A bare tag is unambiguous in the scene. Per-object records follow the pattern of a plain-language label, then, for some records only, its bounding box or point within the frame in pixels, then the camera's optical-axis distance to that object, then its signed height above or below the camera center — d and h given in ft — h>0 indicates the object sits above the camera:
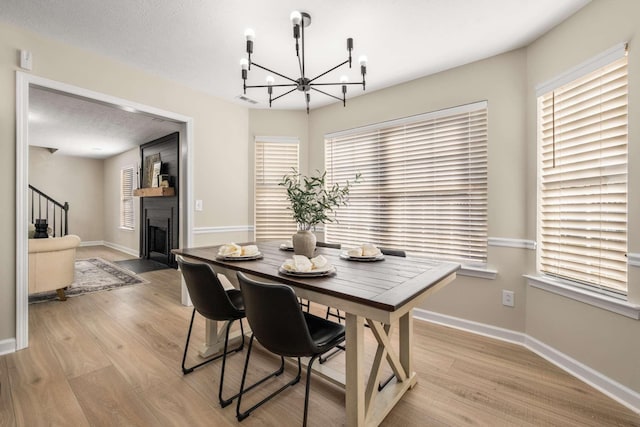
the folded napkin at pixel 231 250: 6.56 -0.91
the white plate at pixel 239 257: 6.46 -1.05
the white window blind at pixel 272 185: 13.44 +1.23
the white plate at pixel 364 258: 6.51 -1.05
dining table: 4.10 -1.24
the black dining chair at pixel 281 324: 4.28 -1.78
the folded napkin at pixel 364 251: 6.62 -0.92
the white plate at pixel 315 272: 5.04 -1.08
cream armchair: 11.03 -2.10
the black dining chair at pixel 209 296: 5.62 -1.74
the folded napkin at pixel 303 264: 5.09 -0.95
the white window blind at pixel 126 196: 22.93 +1.20
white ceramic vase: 6.71 -0.74
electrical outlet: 8.30 -2.51
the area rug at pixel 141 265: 17.24 -3.45
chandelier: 5.69 +3.48
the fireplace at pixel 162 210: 17.66 +0.06
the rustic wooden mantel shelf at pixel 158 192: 17.40 +1.21
